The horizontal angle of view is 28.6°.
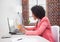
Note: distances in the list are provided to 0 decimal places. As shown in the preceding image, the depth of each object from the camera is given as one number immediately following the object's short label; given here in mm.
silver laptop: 1830
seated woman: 1635
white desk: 1287
